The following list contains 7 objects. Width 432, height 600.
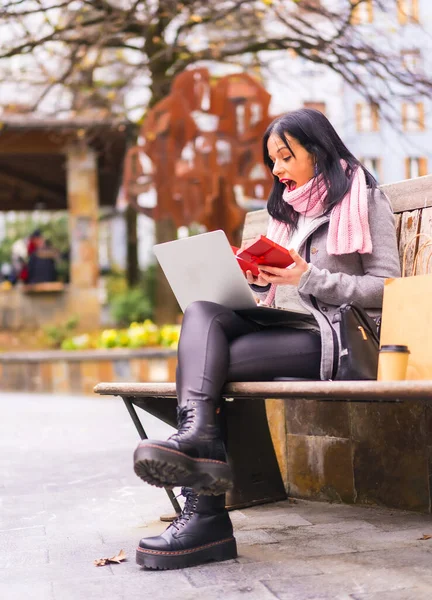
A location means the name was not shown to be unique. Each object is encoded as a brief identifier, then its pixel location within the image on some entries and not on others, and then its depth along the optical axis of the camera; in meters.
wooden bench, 2.75
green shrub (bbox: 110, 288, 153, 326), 15.54
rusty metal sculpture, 10.18
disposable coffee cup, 2.43
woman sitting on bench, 2.57
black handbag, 2.66
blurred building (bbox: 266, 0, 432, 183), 11.09
